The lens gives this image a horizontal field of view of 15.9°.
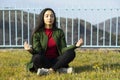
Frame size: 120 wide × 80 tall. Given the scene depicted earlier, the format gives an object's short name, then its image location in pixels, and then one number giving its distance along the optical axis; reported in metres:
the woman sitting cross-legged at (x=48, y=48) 6.17
